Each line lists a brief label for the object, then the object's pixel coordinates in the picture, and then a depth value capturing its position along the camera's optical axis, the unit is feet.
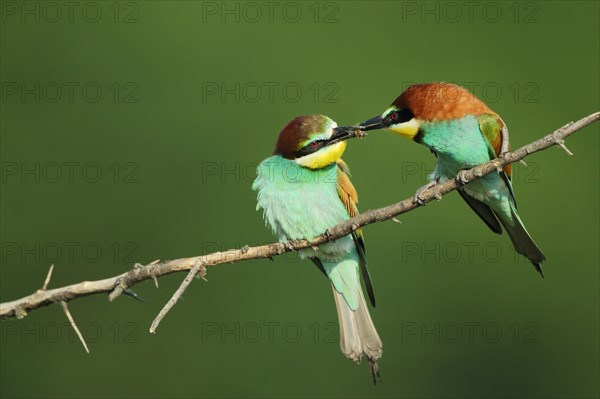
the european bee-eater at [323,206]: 21.74
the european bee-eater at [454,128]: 20.43
